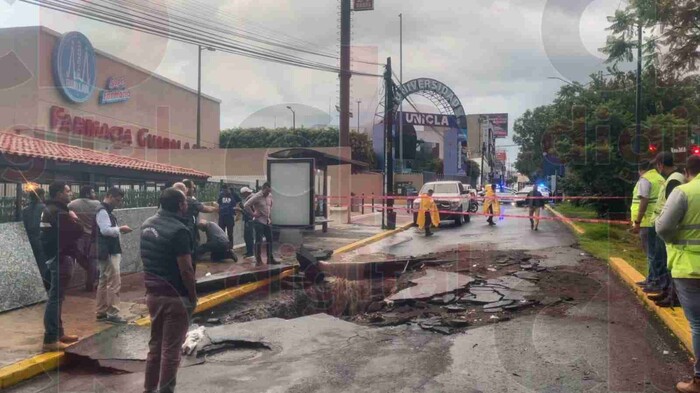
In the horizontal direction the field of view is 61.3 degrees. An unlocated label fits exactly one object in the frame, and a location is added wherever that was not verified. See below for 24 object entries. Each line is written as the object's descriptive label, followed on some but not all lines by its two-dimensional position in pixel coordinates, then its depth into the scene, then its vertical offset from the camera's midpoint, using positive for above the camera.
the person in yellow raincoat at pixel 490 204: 22.53 -0.61
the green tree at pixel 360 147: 55.41 +3.92
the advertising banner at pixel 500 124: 124.25 +14.18
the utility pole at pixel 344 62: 35.81 +7.74
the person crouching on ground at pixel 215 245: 12.31 -1.18
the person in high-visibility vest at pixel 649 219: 7.58 -0.38
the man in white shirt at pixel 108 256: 7.42 -0.87
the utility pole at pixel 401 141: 47.44 +3.95
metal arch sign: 51.06 +8.69
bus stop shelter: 17.84 +0.97
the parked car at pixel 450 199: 23.19 -0.39
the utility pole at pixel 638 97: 16.78 +2.78
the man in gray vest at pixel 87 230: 8.48 -0.64
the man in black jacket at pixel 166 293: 4.61 -0.83
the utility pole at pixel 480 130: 90.41 +9.40
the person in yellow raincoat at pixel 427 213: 18.56 -0.77
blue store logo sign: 32.31 +6.97
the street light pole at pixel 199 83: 37.59 +7.73
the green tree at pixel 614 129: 18.31 +2.10
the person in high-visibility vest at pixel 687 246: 4.57 -0.44
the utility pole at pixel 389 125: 22.58 +2.47
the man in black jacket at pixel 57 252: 6.25 -0.70
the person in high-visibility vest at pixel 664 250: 6.85 -0.75
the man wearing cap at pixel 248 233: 12.83 -0.98
